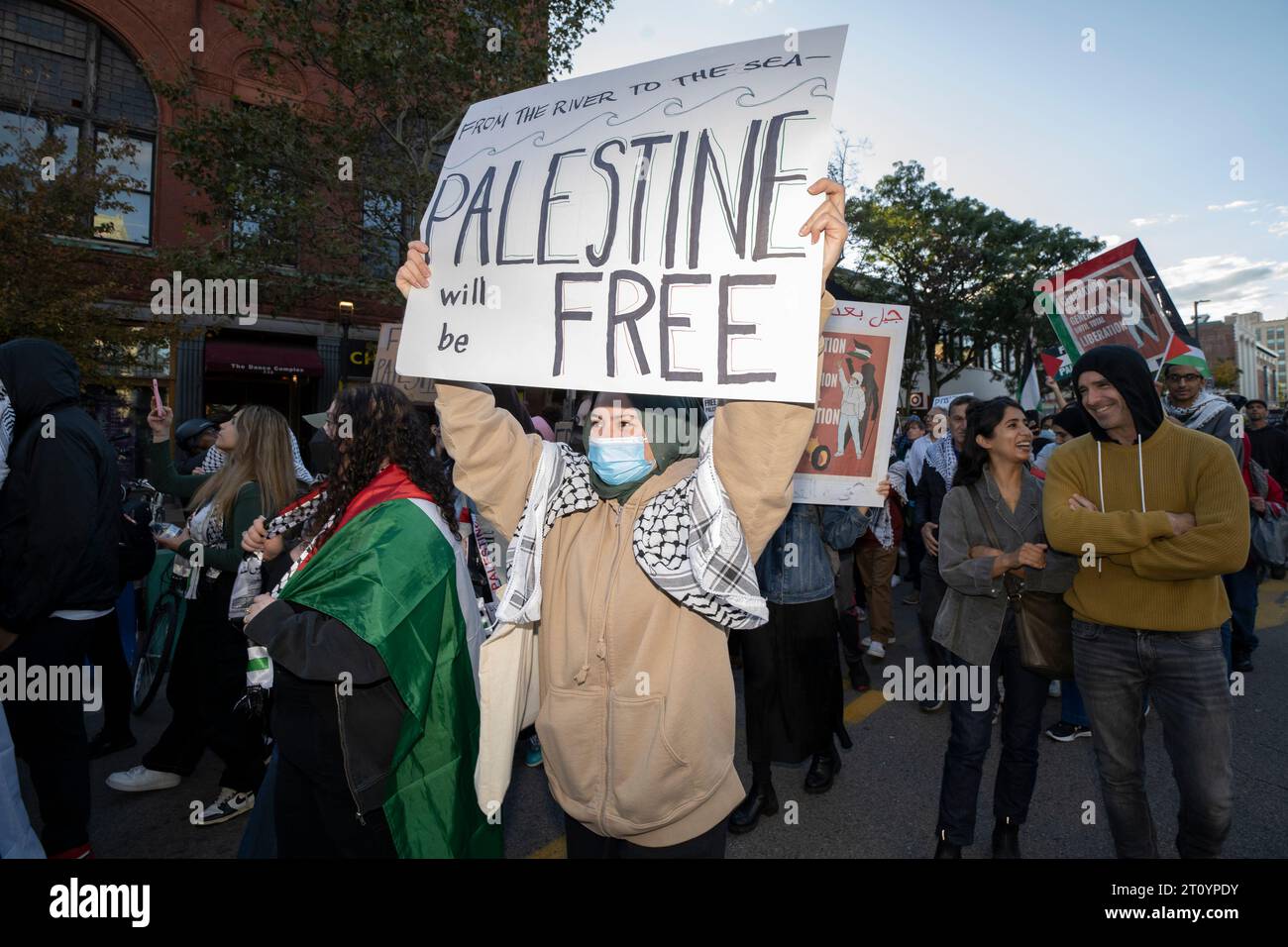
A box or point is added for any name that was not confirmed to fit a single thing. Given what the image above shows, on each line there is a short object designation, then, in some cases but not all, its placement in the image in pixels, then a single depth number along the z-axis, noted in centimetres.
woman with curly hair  205
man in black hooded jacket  285
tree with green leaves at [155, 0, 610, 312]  1138
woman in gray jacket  300
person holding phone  349
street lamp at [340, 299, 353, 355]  1405
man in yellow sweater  246
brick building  1497
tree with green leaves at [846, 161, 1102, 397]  2131
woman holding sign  173
